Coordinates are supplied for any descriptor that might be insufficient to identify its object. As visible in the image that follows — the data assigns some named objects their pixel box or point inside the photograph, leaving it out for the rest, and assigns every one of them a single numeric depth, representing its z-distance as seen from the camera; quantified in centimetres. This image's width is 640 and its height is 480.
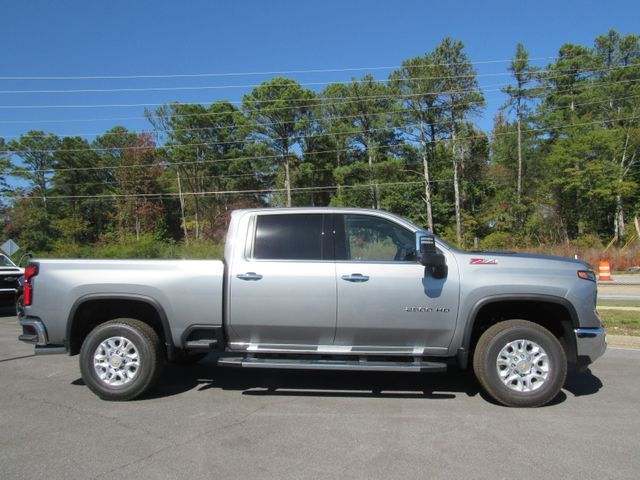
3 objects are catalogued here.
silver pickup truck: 488
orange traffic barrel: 2052
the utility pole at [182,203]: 5847
